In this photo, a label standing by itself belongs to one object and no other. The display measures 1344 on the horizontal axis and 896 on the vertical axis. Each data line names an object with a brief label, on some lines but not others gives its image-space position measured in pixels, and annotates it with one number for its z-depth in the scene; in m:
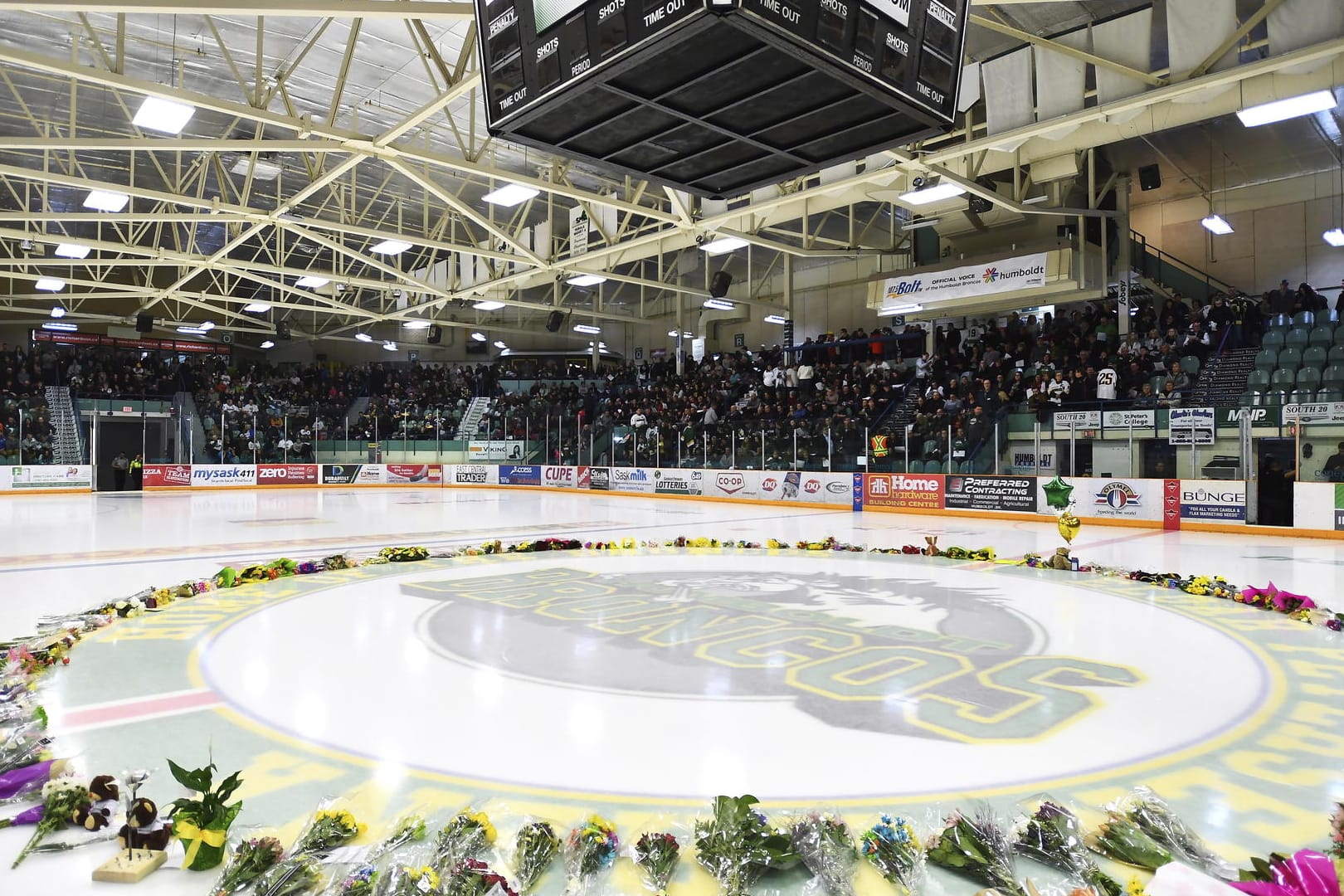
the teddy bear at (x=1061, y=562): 10.31
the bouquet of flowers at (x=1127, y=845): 2.92
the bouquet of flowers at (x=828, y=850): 2.85
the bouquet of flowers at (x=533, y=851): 2.86
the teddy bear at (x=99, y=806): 3.16
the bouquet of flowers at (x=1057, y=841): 2.86
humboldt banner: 21.28
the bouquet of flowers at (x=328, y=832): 2.94
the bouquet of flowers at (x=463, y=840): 2.85
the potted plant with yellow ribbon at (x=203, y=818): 2.87
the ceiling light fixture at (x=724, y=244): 20.02
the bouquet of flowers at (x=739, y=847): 2.84
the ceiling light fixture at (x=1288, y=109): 11.42
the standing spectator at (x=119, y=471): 29.02
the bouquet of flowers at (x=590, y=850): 2.88
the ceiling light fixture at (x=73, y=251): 21.47
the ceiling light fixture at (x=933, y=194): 16.44
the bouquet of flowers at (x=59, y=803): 3.14
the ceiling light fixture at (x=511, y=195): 16.38
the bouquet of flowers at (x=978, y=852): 2.83
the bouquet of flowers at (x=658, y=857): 2.86
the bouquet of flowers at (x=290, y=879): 2.69
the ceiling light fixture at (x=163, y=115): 12.37
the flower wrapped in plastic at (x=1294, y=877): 2.47
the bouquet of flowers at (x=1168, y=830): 2.89
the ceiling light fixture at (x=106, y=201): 17.98
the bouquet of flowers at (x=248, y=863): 2.71
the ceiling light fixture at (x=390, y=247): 20.94
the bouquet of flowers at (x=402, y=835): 2.91
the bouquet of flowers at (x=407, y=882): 2.66
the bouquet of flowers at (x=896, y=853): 2.86
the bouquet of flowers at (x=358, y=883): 2.67
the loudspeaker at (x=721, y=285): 26.67
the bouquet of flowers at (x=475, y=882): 2.68
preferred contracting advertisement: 18.66
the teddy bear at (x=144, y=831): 2.93
